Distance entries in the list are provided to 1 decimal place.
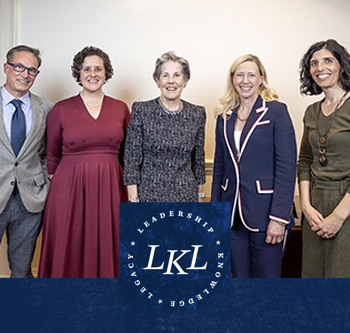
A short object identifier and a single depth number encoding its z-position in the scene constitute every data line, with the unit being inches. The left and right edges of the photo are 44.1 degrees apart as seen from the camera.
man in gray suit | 89.4
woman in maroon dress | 91.9
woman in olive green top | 76.6
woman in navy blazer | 76.4
